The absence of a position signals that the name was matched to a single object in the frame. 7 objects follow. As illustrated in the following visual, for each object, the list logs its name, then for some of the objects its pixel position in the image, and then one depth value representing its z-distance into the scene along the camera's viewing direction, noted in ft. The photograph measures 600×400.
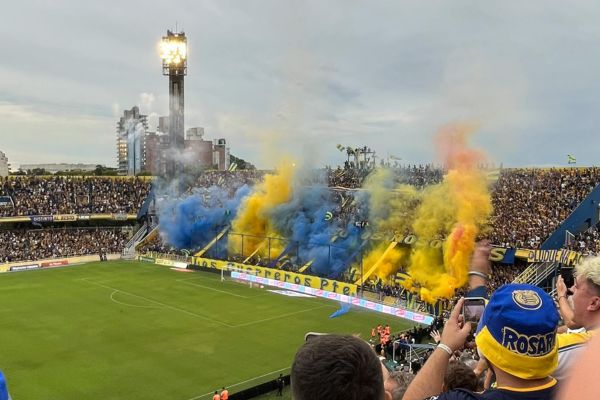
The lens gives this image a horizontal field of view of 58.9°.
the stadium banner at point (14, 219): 174.29
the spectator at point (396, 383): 12.34
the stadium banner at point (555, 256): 93.91
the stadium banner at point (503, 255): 109.81
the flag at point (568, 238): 107.04
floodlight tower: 239.91
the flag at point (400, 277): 120.26
